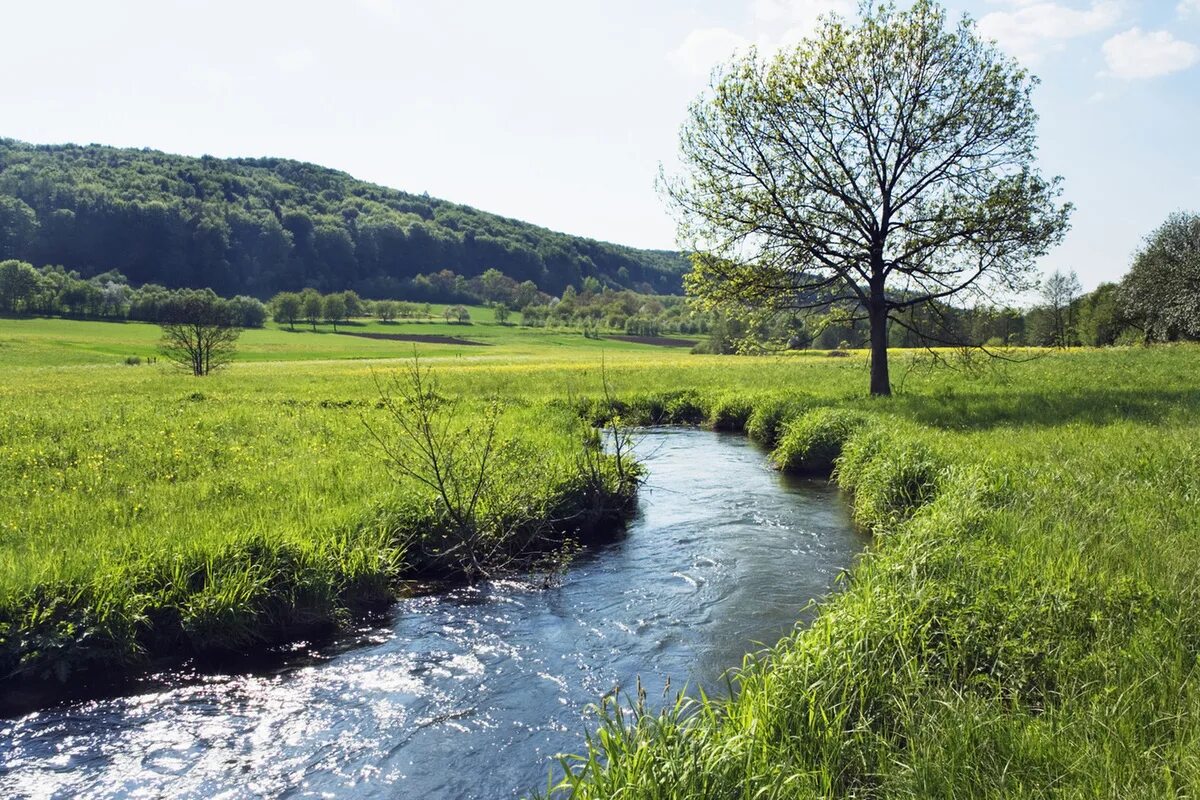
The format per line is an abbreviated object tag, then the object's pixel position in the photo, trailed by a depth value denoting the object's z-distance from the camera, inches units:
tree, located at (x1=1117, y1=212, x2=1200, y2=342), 1793.8
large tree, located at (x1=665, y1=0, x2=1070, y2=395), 814.5
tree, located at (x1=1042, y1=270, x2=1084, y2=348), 3273.6
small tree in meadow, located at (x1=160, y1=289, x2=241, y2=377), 1761.8
